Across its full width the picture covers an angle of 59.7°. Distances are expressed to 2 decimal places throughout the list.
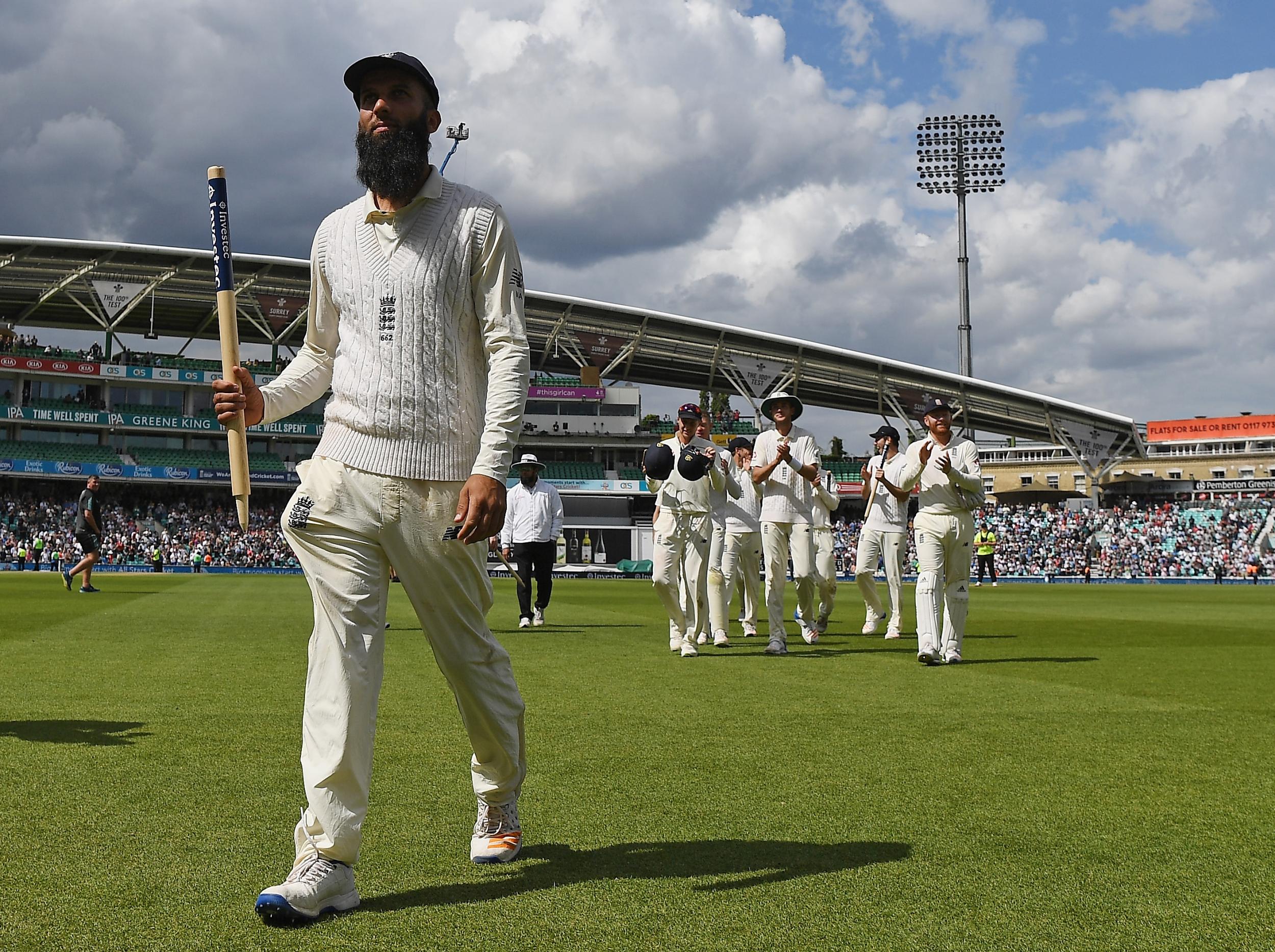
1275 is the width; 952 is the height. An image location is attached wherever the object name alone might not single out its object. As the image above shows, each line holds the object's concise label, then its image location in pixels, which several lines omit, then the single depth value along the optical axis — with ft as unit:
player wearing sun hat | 34.09
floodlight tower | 199.72
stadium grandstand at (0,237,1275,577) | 168.55
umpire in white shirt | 47.47
